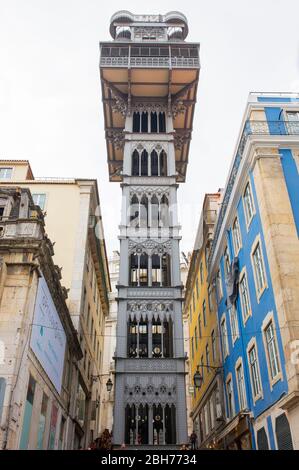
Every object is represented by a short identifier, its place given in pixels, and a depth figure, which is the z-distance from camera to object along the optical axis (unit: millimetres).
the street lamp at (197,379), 25112
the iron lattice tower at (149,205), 29688
